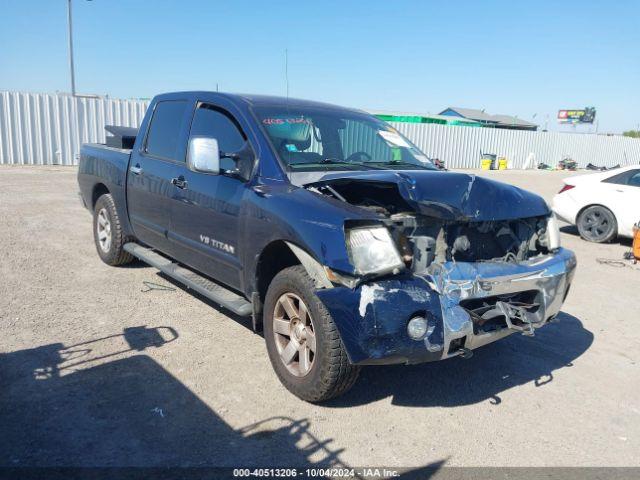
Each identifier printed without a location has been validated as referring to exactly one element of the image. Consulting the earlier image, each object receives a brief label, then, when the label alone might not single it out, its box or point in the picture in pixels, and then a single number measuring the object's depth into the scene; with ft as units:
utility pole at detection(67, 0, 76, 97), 80.62
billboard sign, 218.18
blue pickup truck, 9.59
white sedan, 29.14
